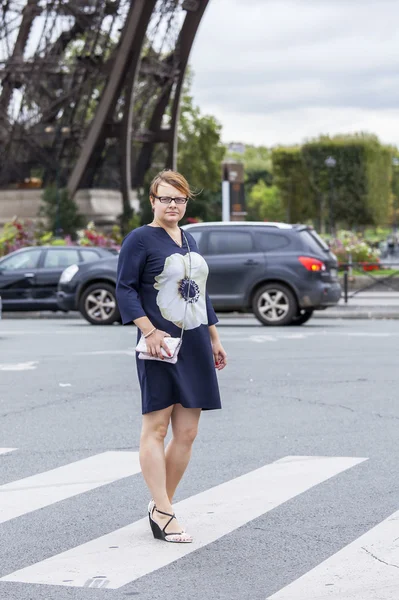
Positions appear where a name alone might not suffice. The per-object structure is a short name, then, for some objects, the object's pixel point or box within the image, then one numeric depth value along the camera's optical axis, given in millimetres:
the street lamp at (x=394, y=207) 139662
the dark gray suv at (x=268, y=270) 21766
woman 6168
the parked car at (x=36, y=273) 25844
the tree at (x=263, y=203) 159875
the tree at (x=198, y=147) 92750
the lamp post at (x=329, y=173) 99950
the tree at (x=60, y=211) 62812
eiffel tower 59969
